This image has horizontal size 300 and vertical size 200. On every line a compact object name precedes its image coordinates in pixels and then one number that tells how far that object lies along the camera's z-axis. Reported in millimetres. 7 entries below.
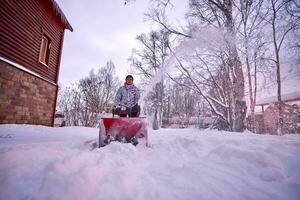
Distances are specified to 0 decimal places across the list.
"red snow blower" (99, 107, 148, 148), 3365
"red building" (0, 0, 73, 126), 5980
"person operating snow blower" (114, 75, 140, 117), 4214
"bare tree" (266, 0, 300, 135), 8352
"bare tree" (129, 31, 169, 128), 18516
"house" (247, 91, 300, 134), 8523
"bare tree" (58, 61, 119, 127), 13695
